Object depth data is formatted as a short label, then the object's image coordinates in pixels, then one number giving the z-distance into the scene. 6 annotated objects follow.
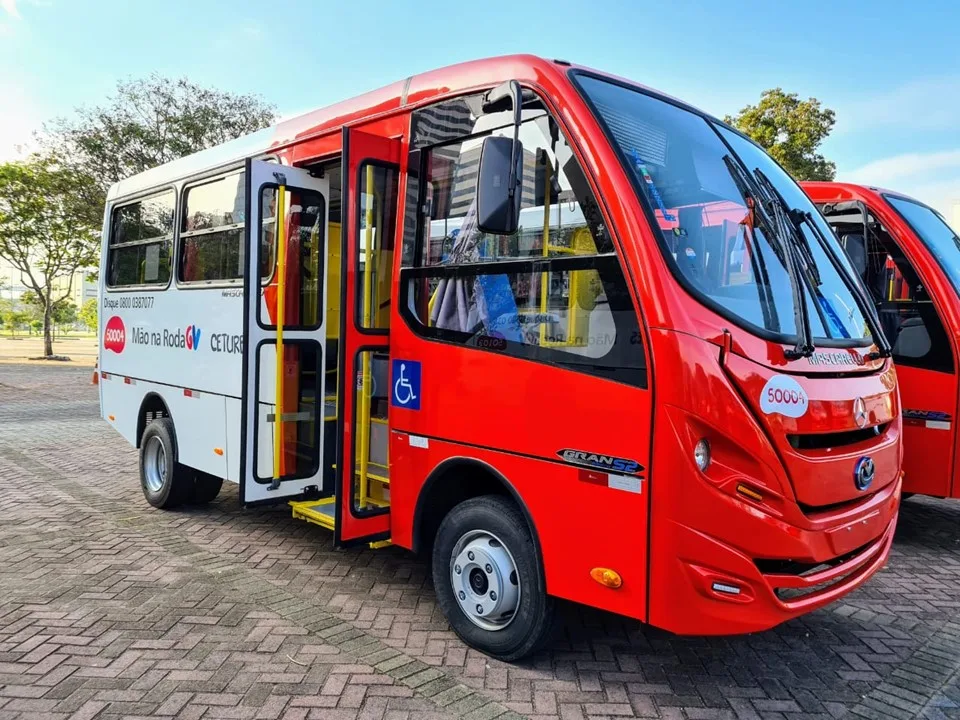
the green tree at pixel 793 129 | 15.31
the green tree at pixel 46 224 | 21.41
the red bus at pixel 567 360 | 2.94
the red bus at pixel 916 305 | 5.38
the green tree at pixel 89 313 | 61.33
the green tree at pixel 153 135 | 19.17
